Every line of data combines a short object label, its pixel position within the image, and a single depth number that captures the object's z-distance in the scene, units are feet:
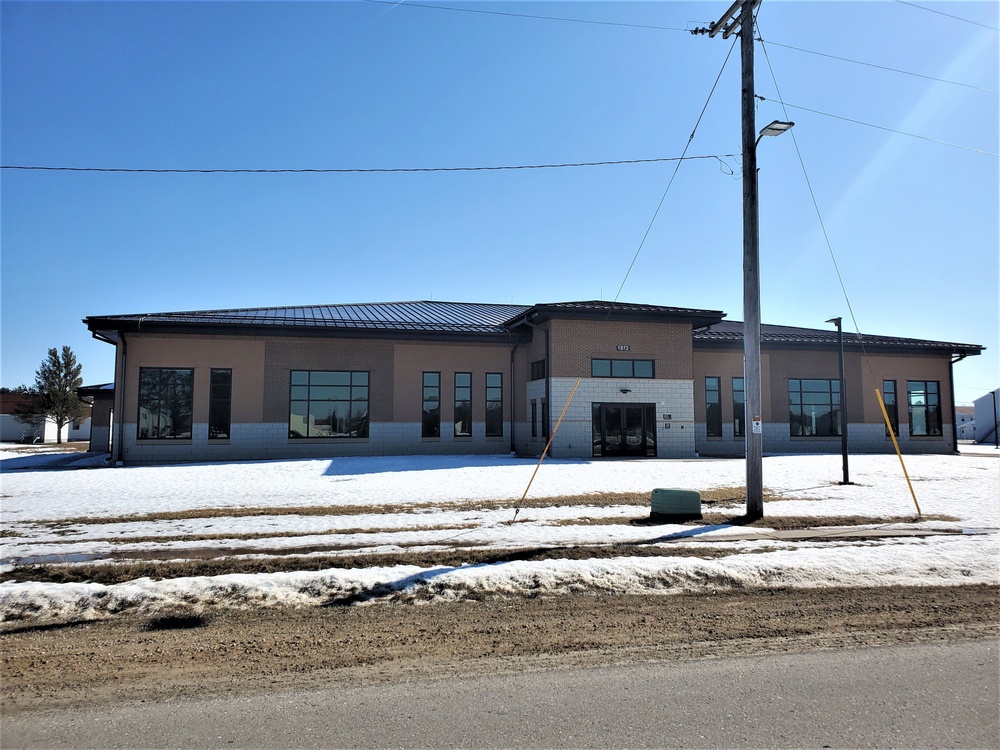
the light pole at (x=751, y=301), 37.19
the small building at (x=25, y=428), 193.47
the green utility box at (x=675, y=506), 35.91
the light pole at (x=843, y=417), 56.19
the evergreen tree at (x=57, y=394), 190.90
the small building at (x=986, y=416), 173.27
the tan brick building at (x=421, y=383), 82.69
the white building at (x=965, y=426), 201.05
